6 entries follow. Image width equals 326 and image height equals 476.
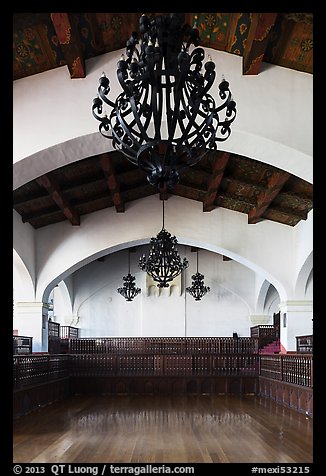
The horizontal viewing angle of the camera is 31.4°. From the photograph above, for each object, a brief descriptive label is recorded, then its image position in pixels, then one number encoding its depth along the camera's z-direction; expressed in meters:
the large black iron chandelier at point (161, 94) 4.81
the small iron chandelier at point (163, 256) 11.98
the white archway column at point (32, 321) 14.29
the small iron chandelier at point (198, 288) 17.83
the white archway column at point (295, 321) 14.43
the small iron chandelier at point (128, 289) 17.67
